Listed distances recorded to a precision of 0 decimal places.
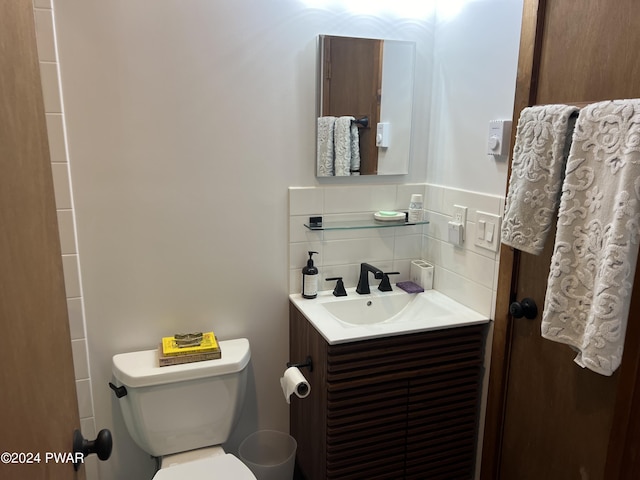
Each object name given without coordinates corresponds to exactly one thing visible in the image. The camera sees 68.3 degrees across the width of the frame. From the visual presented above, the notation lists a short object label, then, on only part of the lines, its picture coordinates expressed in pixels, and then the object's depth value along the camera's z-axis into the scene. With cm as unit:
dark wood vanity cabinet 164
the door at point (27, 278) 57
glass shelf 198
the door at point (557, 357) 115
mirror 186
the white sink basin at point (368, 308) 194
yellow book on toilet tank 172
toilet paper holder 179
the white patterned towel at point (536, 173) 122
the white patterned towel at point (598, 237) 104
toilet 164
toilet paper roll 165
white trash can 203
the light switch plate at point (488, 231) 166
